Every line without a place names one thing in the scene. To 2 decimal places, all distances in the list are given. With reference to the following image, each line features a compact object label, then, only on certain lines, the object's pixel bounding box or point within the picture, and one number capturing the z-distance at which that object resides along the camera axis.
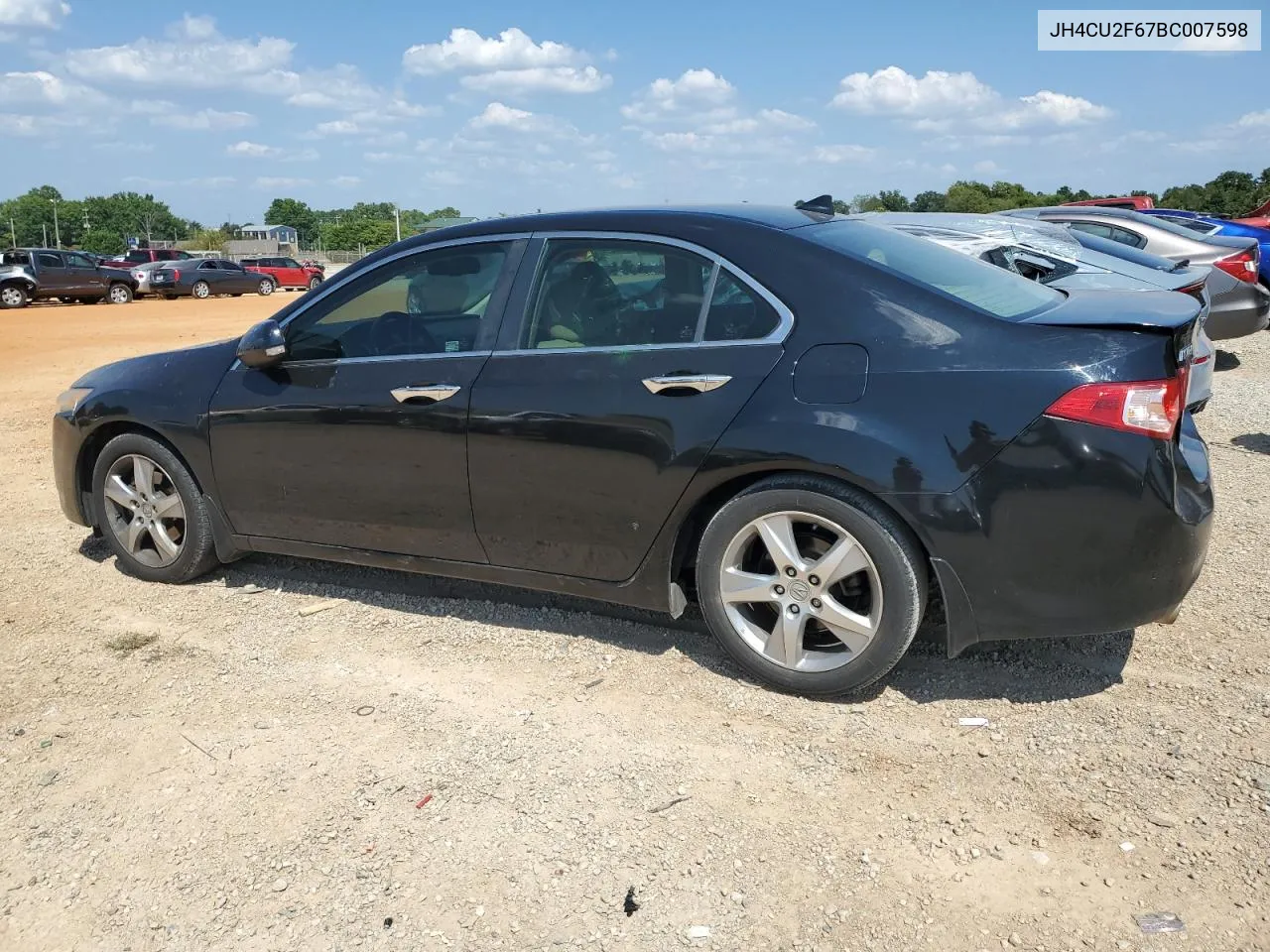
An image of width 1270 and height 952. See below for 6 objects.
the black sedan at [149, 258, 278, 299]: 34.25
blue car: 13.05
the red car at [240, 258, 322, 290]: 41.91
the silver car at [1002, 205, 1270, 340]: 10.52
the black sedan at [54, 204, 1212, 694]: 3.25
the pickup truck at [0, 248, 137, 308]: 28.52
